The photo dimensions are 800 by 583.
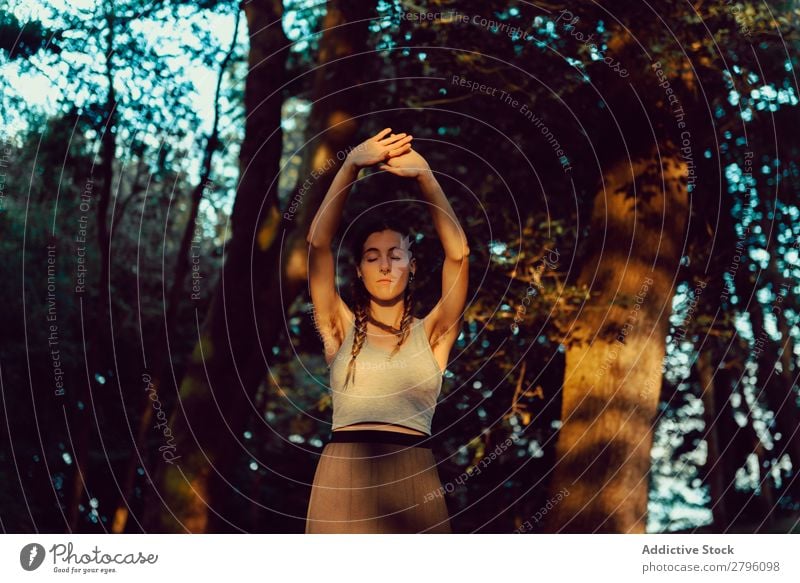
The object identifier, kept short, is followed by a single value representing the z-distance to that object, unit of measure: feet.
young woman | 18.20
